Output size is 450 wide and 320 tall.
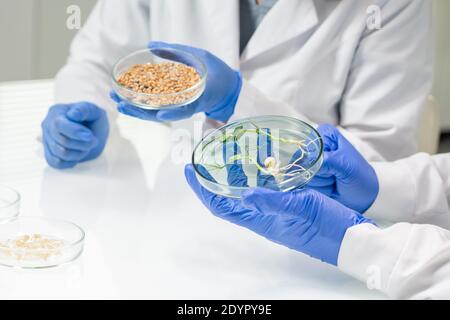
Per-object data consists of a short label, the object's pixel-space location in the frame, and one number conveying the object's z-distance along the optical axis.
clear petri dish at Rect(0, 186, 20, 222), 1.21
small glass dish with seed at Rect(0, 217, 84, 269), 1.07
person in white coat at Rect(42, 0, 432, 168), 1.48
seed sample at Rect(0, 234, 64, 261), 1.07
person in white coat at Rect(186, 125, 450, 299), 1.02
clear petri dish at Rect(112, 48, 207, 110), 1.26
